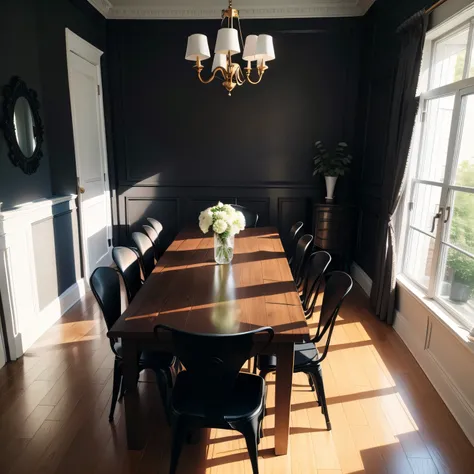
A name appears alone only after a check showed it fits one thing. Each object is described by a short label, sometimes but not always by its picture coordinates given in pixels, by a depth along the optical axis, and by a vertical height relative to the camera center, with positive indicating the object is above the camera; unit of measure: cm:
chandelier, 257 +71
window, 247 -19
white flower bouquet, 244 -50
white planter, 447 -41
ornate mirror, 279 +15
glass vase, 255 -69
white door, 397 -17
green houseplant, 445 -15
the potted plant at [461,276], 245 -81
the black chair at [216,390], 147 -111
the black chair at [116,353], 201 -114
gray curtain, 293 +9
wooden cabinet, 438 -88
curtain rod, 251 +100
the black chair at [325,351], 200 -112
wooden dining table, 174 -81
